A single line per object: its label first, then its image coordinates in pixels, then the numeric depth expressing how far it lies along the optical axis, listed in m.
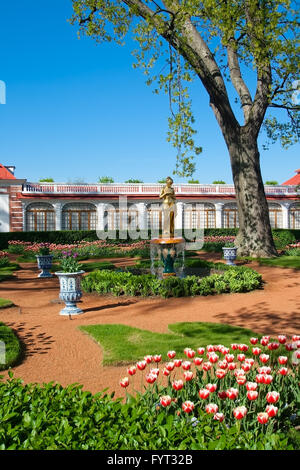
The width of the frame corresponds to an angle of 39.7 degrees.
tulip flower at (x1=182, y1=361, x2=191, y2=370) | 3.66
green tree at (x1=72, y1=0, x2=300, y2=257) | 14.27
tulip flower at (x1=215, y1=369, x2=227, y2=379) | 3.55
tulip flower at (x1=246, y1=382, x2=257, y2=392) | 3.34
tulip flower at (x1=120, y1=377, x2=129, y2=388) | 3.55
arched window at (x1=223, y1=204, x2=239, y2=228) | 35.69
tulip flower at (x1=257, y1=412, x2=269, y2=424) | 2.88
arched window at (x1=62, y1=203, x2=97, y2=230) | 33.00
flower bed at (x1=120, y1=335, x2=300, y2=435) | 3.26
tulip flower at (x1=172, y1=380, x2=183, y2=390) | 3.43
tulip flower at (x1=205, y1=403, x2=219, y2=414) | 3.08
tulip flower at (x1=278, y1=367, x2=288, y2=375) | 3.67
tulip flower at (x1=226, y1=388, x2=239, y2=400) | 3.22
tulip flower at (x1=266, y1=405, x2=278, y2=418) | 2.93
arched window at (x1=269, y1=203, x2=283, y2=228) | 36.41
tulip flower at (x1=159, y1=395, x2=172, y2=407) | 3.23
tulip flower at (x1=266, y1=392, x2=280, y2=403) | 3.09
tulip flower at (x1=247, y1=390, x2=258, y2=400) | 3.13
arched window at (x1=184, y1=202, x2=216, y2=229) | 34.81
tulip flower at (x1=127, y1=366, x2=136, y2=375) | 3.70
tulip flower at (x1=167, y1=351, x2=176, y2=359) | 4.00
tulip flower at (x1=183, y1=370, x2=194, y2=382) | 3.54
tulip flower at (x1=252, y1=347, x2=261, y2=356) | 4.02
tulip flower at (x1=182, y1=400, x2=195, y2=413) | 3.15
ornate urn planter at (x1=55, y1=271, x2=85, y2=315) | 9.08
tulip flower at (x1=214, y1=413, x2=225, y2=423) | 3.13
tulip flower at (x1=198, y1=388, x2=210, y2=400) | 3.24
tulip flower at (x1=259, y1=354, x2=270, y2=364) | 3.82
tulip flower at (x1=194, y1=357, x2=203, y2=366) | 3.85
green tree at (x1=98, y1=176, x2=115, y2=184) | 37.41
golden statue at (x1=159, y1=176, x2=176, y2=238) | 13.08
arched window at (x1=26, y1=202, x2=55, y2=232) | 32.09
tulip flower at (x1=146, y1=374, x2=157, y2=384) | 3.44
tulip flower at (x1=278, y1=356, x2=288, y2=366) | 3.83
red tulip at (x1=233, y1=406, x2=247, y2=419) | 2.94
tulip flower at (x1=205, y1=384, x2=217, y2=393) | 3.41
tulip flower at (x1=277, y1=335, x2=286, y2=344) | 4.25
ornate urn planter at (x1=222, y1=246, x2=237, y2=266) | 15.71
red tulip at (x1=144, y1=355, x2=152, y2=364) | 3.89
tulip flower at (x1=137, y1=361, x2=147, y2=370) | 3.70
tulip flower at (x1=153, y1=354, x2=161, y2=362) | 3.87
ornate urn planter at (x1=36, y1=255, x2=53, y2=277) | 14.84
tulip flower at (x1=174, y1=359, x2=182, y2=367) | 3.85
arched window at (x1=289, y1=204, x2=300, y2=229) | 36.73
